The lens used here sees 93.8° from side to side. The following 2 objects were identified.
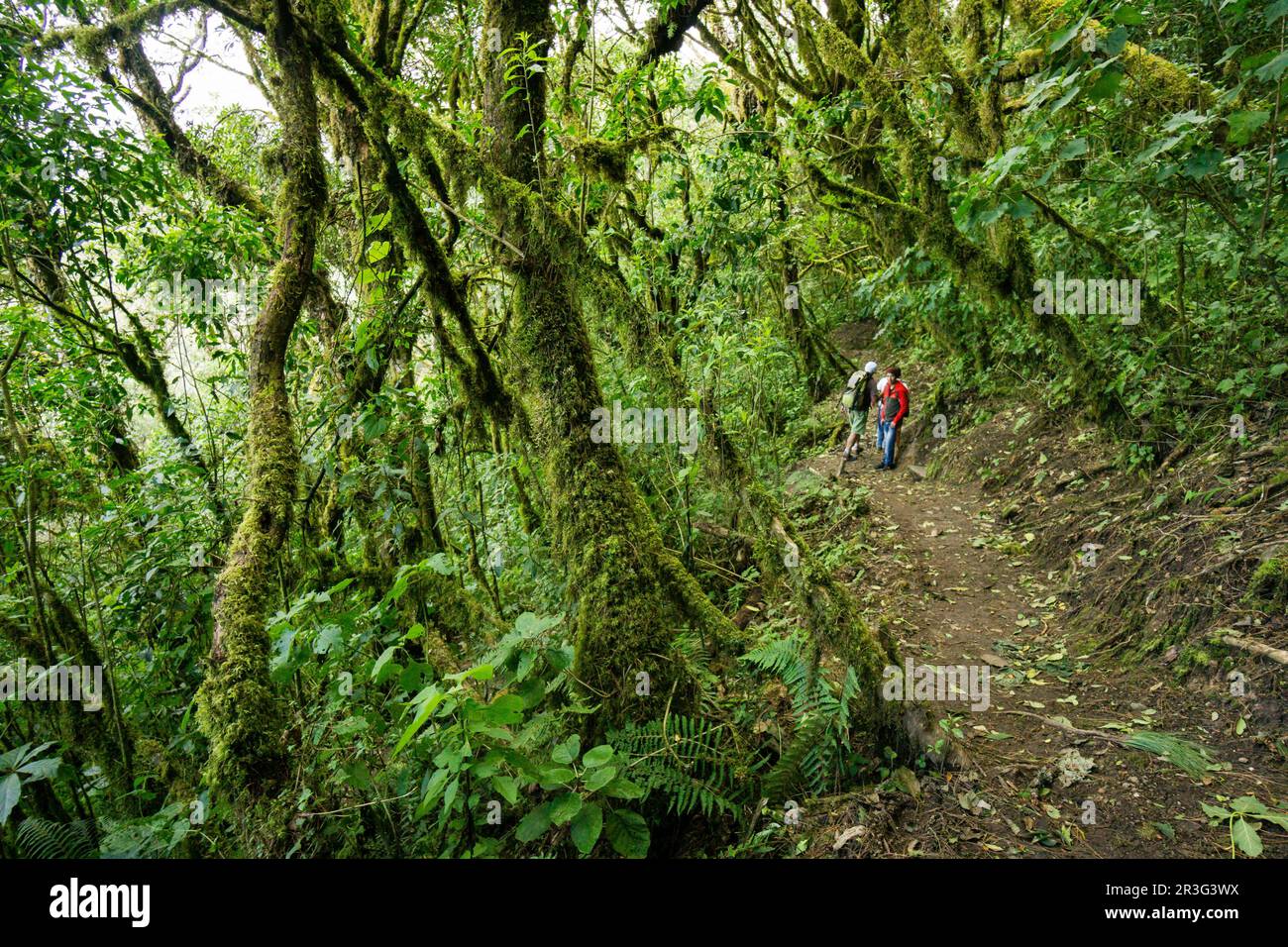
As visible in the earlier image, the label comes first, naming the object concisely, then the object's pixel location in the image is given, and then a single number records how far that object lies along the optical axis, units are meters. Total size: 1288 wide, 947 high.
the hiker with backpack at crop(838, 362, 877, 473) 10.87
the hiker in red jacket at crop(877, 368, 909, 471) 10.37
